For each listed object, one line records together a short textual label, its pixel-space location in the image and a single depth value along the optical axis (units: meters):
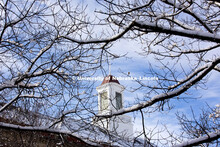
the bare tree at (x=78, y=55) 4.89
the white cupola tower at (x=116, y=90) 21.97
